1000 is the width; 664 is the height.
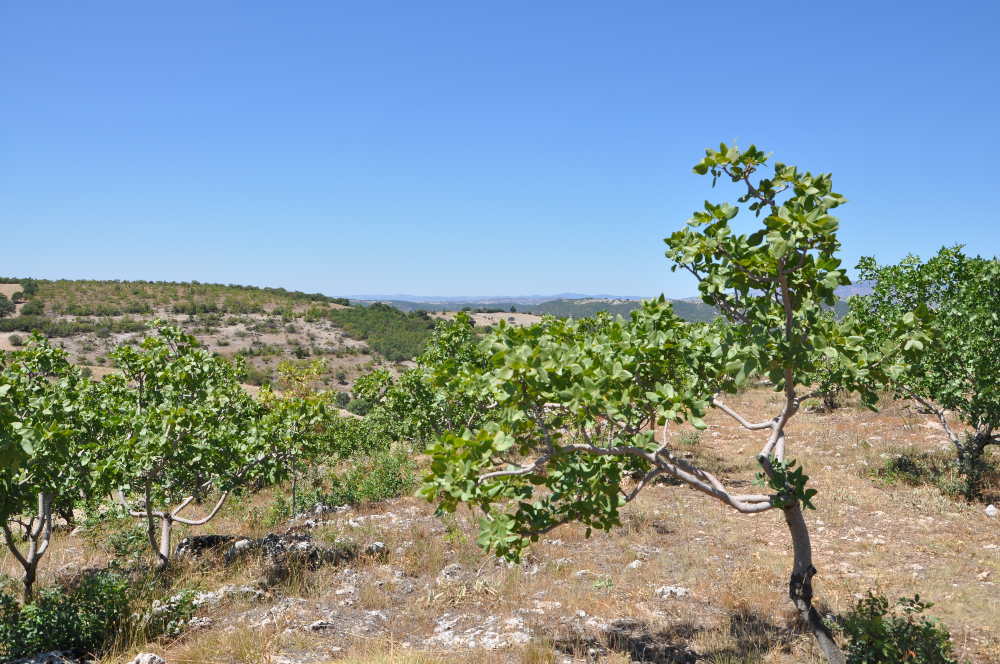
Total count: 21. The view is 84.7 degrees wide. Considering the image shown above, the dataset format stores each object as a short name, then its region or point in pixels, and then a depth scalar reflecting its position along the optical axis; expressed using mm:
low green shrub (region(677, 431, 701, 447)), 14851
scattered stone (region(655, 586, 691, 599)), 6195
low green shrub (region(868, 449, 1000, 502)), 9438
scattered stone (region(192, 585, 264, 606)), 6020
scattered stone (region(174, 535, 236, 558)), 7641
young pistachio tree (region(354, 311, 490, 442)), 10203
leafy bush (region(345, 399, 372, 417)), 29591
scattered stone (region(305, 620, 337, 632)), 5410
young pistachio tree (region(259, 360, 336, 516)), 6934
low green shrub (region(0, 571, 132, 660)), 4730
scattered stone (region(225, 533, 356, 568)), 7227
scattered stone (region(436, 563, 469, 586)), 6642
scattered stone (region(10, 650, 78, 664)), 4609
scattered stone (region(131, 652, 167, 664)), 4531
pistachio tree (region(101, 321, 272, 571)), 5828
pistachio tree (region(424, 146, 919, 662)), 3090
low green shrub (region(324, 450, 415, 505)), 10924
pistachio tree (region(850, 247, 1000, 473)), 8617
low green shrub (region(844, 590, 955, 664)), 4074
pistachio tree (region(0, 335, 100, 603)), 3500
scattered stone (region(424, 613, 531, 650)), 5086
